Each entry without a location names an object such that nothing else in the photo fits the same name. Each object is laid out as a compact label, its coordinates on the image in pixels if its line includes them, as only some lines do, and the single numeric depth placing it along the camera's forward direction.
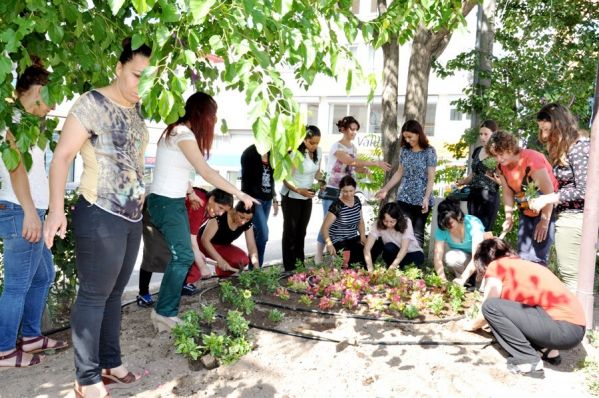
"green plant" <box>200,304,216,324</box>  3.79
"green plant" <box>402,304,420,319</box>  4.23
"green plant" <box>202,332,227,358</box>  3.36
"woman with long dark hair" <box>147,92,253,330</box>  3.50
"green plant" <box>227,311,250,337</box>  3.56
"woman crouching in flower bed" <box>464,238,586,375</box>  3.34
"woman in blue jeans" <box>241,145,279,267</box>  5.56
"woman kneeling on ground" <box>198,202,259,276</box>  5.32
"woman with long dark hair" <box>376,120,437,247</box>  5.76
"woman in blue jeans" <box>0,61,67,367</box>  3.16
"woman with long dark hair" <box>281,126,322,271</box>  5.70
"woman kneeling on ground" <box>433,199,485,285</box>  5.31
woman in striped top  5.93
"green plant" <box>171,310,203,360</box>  3.30
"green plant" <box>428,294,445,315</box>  4.29
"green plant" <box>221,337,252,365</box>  3.38
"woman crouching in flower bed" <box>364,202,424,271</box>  5.55
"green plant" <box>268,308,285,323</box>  4.05
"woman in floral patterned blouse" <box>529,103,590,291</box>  3.95
